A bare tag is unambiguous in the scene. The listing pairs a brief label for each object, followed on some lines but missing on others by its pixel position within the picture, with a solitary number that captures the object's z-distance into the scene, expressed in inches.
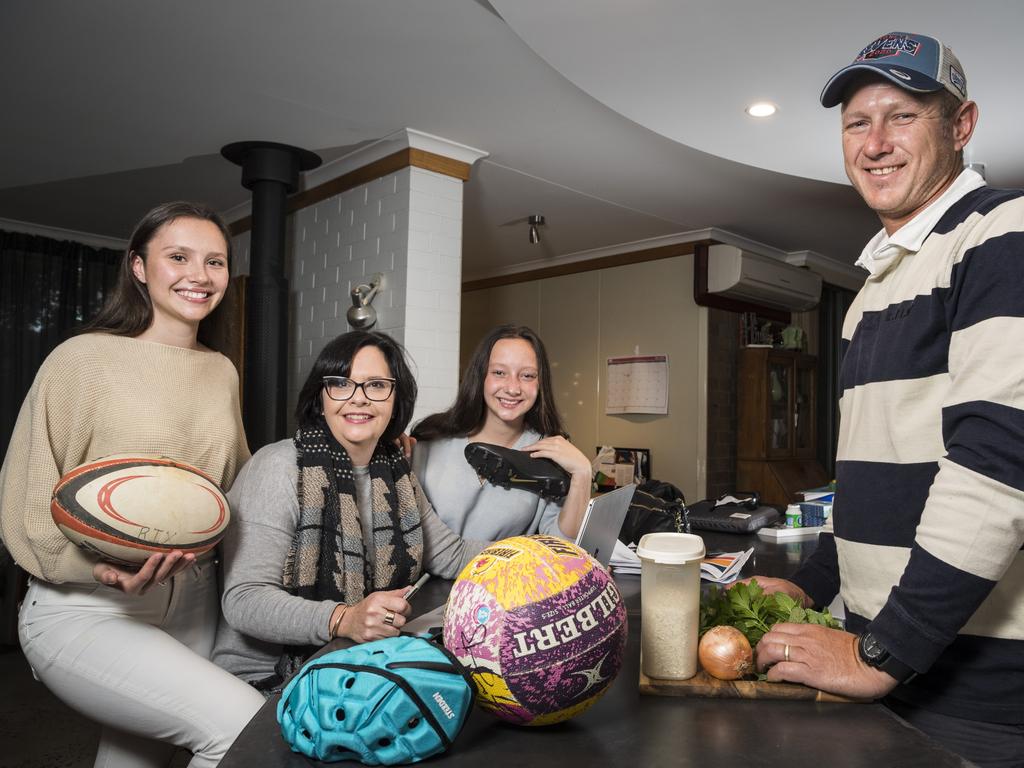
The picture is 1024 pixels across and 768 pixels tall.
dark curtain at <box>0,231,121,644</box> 233.6
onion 40.0
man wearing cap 37.4
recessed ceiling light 122.9
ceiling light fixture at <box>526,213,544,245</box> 224.5
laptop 65.9
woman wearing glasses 55.9
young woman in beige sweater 57.1
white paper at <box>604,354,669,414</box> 255.4
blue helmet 30.2
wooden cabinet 250.2
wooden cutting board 38.8
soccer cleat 84.5
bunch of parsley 44.3
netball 32.5
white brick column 165.9
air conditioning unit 233.0
